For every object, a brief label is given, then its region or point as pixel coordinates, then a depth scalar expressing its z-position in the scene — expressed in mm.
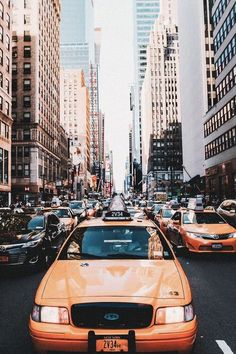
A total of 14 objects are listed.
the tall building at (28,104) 73375
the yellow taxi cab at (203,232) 10977
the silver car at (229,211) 18609
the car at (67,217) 16691
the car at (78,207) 27328
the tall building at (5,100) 52094
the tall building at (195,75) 71062
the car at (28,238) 9266
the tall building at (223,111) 44625
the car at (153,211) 25997
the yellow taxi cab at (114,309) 3727
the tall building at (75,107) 163250
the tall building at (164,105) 154250
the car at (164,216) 17319
